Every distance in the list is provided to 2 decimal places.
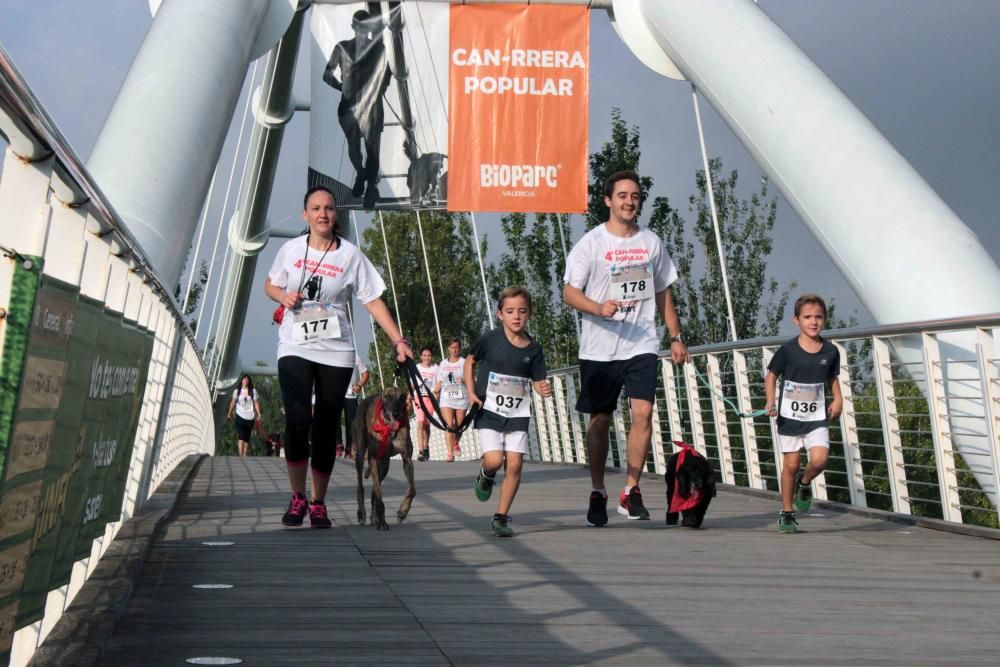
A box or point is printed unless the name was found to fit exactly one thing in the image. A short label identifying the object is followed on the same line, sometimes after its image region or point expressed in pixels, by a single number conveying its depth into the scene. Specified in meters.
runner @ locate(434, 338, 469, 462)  19.91
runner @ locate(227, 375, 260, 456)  26.20
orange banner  18.58
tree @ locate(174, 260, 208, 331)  51.05
